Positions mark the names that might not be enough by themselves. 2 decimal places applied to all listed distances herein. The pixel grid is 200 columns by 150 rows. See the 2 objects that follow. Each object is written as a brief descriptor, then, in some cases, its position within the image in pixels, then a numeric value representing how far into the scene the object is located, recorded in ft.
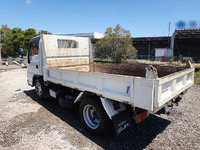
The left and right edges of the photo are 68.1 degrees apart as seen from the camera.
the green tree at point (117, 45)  48.52
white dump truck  8.05
